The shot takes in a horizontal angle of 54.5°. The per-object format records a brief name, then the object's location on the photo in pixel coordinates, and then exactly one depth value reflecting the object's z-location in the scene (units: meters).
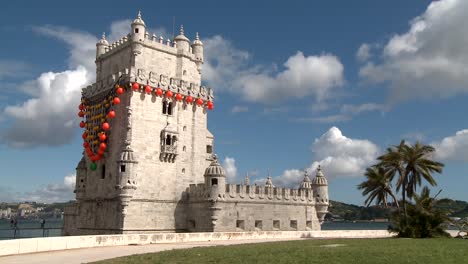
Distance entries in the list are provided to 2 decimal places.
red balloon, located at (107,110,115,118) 43.66
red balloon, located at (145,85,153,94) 43.78
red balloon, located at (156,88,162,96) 44.66
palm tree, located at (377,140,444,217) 44.03
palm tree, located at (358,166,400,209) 45.97
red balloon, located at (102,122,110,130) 44.18
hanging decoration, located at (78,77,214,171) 43.88
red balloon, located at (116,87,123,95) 43.16
